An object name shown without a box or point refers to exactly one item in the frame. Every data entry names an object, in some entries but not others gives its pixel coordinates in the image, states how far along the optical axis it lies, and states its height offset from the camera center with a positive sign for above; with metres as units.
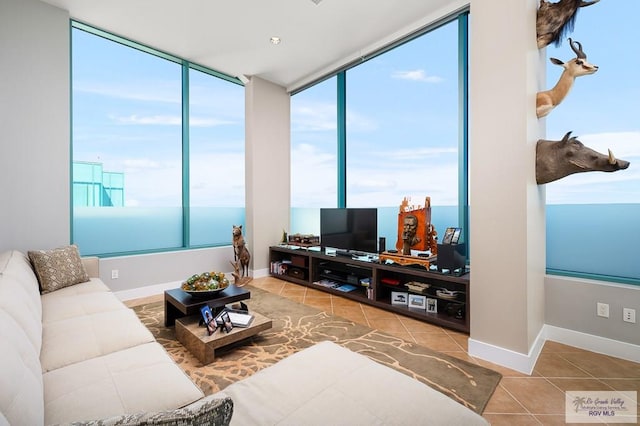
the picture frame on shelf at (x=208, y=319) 2.10 -0.80
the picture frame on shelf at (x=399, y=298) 3.10 -0.93
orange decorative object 2.99 -0.17
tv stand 2.73 -0.86
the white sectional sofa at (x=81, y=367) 0.76 -0.70
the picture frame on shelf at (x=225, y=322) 2.14 -0.82
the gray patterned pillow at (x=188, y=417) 0.53 -0.39
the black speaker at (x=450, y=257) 2.62 -0.41
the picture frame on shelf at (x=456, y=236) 2.72 -0.22
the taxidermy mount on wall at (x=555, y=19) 2.00 +1.40
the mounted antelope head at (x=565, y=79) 2.10 +0.99
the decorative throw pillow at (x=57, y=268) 2.47 -0.48
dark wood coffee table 2.30 -0.72
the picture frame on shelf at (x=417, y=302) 2.96 -0.94
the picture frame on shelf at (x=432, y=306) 2.88 -0.95
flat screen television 3.48 -0.20
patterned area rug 1.85 -1.10
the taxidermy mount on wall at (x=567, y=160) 1.95 +0.37
